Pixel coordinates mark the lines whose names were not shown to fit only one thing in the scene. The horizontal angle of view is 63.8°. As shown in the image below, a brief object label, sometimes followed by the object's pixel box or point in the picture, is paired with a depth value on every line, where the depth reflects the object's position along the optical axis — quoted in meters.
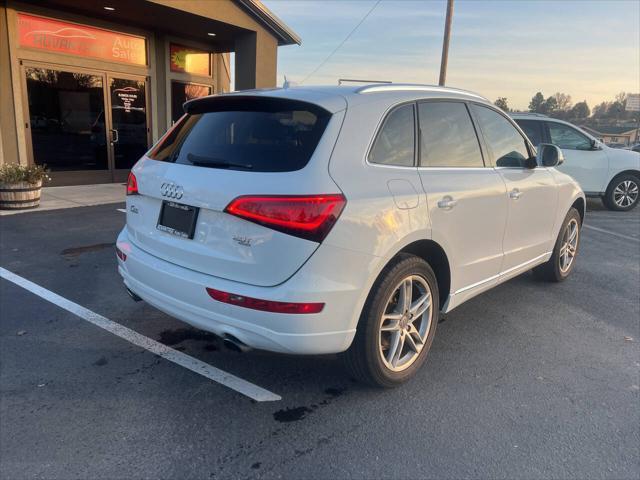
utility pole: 19.58
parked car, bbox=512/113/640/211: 10.16
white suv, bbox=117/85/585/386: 2.60
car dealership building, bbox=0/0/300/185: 10.04
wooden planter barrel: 8.06
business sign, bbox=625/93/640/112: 64.50
